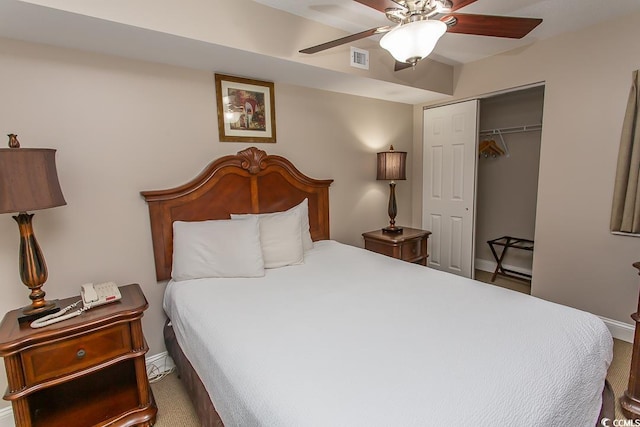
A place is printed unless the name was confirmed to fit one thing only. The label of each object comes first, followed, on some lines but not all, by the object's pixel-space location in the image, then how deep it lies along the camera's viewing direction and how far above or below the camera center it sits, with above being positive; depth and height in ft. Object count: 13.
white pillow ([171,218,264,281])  6.63 -1.63
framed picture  7.78 +1.66
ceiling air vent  7.97 +2.91
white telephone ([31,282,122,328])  4.83 -2.05
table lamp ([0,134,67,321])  4.48 -0.25
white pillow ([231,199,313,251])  8.48 -1.36
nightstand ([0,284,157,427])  4.54 -2.93
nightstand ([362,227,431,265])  9.93 -2.34
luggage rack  11.76 -3.09
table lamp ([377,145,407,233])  10.51 +0.09
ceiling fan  4.49 +2.32
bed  3.09 -2.16
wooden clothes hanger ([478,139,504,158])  12.59 +0.84
